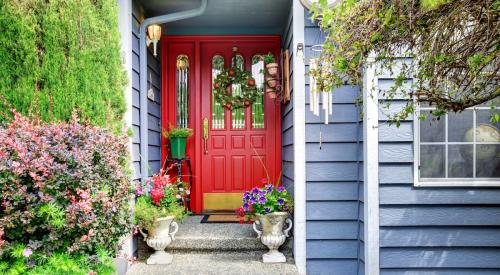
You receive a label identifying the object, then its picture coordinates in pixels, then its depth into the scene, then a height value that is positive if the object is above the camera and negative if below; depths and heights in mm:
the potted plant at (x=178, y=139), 4492 -27
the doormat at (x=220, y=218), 4320 -897
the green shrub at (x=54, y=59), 2611 +513
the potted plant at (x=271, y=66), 4215 +732
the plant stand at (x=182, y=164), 4594 -336
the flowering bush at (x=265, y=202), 3406 -552
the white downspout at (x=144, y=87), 3838 +472
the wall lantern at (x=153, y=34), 4054 +1028
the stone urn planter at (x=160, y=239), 3398 -863
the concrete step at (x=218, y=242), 3617 -943
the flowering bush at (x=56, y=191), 2025 -282
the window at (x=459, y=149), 3049 -104
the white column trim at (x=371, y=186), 3086 -382
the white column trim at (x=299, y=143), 3391 -59
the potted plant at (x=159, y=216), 3334 -659
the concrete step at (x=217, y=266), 3244 -1064
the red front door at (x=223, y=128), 4863 +101
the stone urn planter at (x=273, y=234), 3398 -830
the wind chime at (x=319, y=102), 3164 +271
